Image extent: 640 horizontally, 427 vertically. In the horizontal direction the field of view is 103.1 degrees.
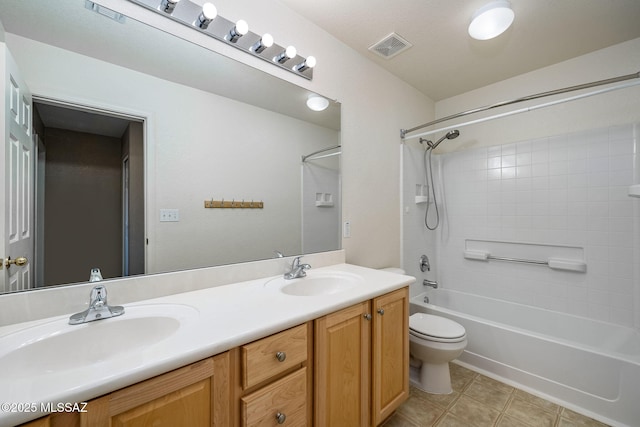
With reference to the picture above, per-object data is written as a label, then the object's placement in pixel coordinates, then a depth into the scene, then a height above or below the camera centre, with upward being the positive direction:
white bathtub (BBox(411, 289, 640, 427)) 1.45 -0.97
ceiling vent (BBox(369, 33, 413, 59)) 1.84 +1.27
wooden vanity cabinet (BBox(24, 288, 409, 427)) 0.63 -0.55
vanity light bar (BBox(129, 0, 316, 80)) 1.15 +0.94
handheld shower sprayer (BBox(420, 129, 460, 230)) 2.68 +0.35
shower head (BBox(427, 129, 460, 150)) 2.34 +0.73
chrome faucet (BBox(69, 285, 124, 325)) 0.83 -0.32
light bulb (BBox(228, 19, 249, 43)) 1.29 +0.94
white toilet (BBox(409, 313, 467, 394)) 1.65 -0.91
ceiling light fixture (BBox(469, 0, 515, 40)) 1.47 +1.16
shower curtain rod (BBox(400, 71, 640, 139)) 1.43 +0.77
